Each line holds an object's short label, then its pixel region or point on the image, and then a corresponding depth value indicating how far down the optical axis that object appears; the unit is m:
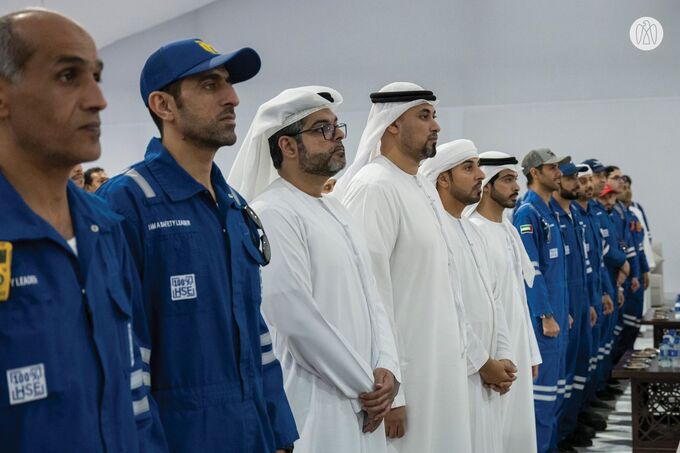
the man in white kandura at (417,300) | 3.87
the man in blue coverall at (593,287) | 7.80
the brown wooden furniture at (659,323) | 8.47
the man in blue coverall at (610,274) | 9.10
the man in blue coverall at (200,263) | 2.33
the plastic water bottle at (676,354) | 6.51
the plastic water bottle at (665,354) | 6.52
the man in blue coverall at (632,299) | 10.71
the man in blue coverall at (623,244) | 10.44
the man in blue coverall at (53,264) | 1.73
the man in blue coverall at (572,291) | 7.11
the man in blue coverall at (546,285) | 6.23
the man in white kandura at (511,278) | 5.25
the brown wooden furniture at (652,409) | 6.34
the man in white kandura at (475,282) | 4.37
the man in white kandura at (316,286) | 3.14
